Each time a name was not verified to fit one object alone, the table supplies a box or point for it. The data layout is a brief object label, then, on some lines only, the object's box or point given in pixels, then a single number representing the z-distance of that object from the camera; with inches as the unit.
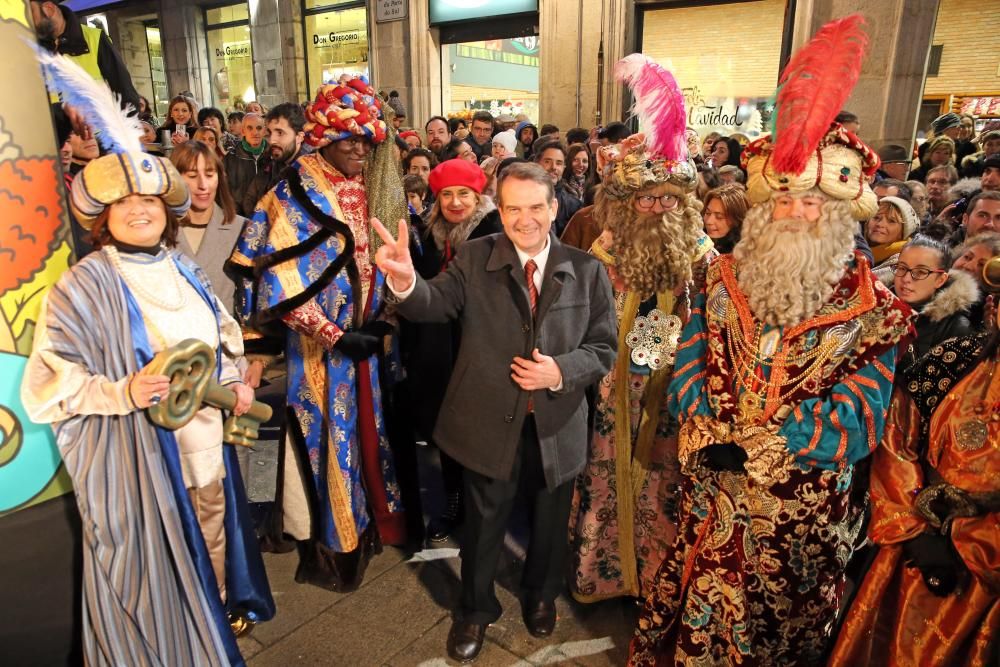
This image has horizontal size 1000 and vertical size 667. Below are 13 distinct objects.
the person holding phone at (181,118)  338.6
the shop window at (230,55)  642.8
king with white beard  84.2
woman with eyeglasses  121.6
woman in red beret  142.0
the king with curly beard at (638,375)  114.7
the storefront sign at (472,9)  460.8
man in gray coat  97.7
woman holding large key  79.7
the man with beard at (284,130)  217.9
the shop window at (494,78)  519.2
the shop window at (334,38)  556.1
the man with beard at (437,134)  361.7
